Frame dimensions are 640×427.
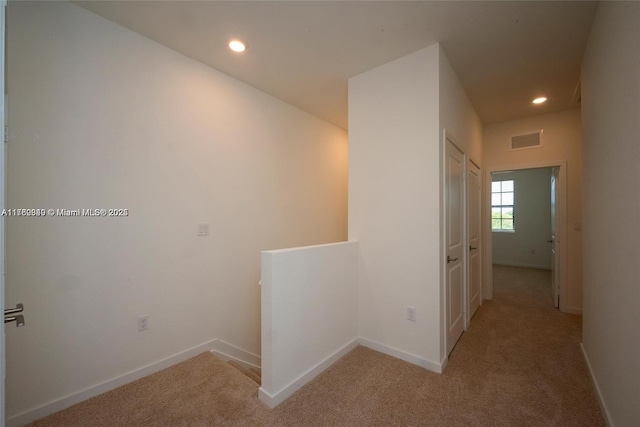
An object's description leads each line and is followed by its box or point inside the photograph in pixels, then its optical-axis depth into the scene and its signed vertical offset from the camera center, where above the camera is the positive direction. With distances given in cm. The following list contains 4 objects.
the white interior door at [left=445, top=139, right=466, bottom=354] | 232 -30
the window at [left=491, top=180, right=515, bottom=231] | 682 +16
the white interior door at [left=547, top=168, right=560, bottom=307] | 352 -44
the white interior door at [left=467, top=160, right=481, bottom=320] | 308 -33
